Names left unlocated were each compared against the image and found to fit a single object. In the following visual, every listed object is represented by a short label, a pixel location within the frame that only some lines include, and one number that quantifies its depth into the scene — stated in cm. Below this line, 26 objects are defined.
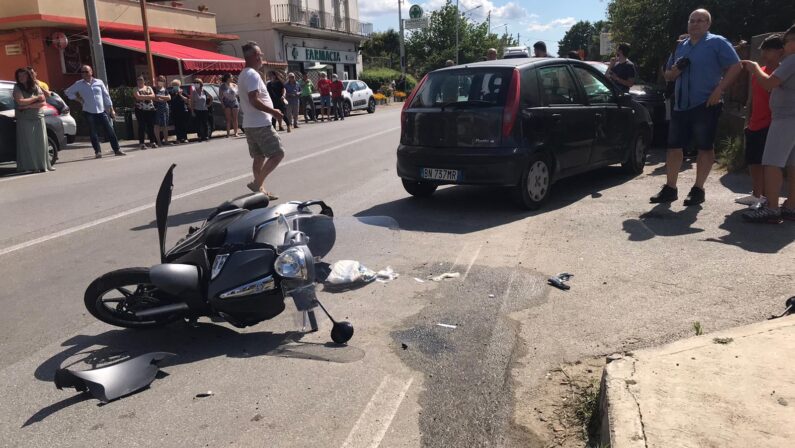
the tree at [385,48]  7650
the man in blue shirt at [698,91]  683
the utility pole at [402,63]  5103
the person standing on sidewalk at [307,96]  2547
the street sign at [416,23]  6244
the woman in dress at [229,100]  1908
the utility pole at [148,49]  2108
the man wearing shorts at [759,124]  662
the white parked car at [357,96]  3002
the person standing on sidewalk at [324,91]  2594
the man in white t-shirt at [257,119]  793
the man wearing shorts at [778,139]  596
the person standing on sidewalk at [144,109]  1630
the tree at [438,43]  6881
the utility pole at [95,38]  1808
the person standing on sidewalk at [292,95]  2277
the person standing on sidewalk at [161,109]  1684
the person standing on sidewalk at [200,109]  1817
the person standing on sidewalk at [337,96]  2644
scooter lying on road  378
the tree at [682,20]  1252
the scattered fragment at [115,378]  336
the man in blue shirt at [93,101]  1420
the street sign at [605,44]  2418
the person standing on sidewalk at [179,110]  1772
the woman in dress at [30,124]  1160
